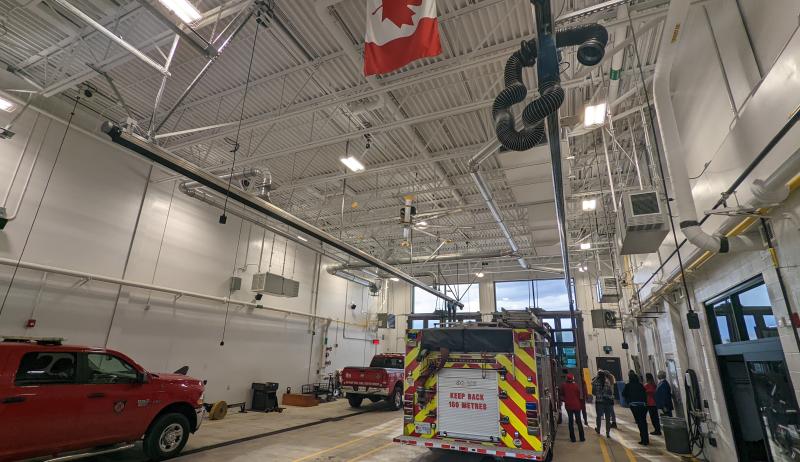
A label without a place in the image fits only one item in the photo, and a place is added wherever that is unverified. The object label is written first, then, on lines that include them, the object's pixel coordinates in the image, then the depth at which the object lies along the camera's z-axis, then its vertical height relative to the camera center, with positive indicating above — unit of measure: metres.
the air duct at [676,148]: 3.91 +2.38
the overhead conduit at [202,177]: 4.35 +2.25
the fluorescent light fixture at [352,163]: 7.76 +3.77
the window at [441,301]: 21.20 +2.96
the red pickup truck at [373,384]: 11.55 -1.04
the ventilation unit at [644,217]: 4.95 +1.82
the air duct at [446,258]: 13.68 +3.42
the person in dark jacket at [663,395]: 8.28 -0.77
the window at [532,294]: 20.30 +3.25
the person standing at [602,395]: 9.08 -0.90
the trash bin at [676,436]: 6.93 -1.38
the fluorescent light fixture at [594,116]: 5.79 +3.68
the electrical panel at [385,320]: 19.22 +1.51
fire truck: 5.18 -0.55
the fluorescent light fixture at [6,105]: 6.06 +3.68
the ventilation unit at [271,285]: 11.30 +1.85
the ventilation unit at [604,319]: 12.23 +1.24
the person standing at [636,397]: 8.41 -0.84
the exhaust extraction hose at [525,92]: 3.44 +2.59
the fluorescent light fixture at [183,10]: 4.20 +3.71
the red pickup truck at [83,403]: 4.44 -0.81
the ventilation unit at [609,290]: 11.77 +2.08
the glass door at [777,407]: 3.97 -0.49
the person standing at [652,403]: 8.95 -1.02
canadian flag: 4.17 +3.52
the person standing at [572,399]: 7.95 -0.89
